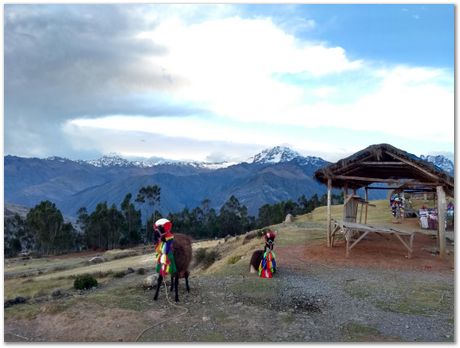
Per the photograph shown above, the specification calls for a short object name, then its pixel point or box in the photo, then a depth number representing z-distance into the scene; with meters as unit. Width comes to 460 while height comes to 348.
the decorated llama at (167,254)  9.68
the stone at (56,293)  12.04
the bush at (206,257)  22.55
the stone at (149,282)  11.02
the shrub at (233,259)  17.11
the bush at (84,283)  13.63
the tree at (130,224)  74.19
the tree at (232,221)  78.38
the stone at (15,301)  11.04
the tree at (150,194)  80.91
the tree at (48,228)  65.75
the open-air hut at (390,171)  16.09
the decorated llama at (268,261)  12.59
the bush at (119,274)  23.72
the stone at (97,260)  41.84
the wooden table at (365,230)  15.70
